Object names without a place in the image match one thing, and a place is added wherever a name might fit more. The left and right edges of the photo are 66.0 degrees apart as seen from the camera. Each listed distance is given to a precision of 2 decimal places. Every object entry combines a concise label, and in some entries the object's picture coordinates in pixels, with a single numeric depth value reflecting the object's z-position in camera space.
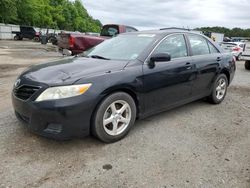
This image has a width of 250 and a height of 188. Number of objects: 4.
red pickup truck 9.03
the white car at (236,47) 13.02
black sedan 2.30
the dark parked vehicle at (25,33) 30.62
